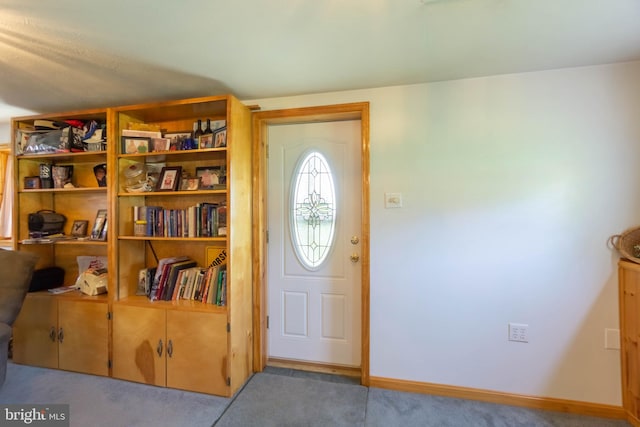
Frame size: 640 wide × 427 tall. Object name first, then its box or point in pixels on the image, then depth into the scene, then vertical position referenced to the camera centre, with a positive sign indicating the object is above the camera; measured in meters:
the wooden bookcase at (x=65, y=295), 2.20 -0.68
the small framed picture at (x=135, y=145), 2.20 +0.52
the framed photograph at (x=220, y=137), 2.05 +0.54
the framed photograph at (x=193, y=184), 2.24 +0.22
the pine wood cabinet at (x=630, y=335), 1.64 -0.75
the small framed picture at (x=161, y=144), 2.20 +0.53
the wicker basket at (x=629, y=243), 1.69 -0.20
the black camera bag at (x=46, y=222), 2.42 -0.09
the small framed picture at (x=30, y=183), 2.42 +0.24
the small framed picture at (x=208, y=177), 2.20 +0.27
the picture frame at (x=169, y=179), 2.23 +0.26
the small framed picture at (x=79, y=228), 2.56 -0.15
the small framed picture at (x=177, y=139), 2.17 +0.57
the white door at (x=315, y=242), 2.28 -0.26
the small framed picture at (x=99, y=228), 2.35 -0.14
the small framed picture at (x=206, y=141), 2.11 +0.53
